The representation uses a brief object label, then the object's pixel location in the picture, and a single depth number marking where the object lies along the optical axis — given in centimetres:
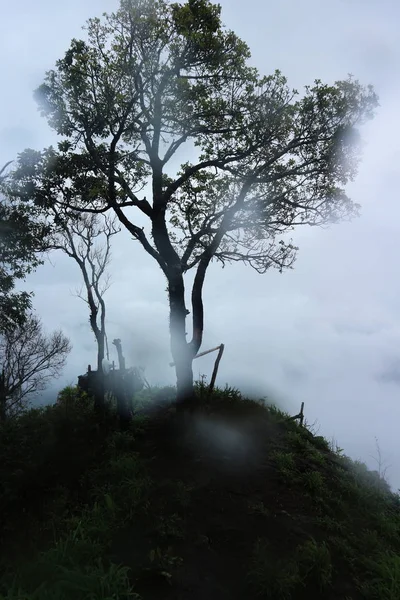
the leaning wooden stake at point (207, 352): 1522
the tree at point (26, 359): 2882
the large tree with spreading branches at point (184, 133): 1283
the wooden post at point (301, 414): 1640
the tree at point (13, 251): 1364
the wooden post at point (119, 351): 1396
